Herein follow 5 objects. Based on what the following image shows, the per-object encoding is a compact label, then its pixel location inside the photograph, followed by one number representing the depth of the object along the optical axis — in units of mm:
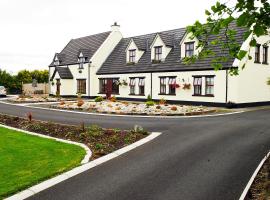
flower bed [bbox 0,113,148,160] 13517
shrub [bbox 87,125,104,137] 15508
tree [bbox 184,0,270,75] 4891
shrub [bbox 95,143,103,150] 13328
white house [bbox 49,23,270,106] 29766
